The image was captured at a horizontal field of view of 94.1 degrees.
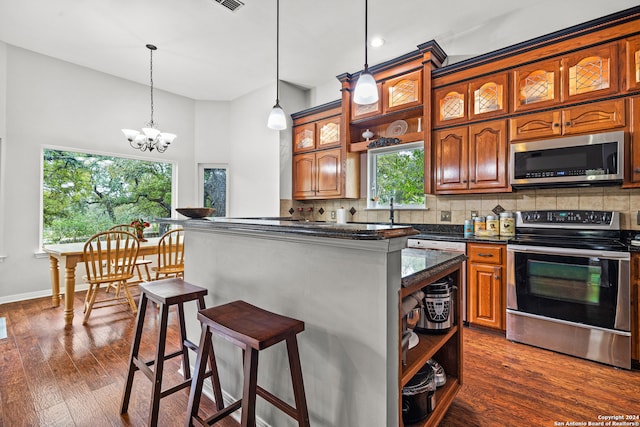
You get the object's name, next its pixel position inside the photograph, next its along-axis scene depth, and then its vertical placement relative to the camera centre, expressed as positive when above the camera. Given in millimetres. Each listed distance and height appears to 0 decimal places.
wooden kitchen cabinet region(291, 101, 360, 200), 4195 +805
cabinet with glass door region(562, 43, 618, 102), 2354 +1148
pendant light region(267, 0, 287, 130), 2766 +866
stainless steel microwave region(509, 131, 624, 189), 2338 +441
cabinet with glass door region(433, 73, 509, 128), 2877 +1150
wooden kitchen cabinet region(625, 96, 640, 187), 2268 +518
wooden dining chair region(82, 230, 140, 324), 3059 -685
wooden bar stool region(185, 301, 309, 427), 1088 -501
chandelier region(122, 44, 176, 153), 3676 +975
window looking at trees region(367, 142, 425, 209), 3793 +494
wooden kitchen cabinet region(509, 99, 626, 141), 2352 +784
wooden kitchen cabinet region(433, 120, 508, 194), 2898 +563
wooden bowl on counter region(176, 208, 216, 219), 2030 +1
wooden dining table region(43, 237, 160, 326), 2990 -527
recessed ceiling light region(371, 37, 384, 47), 3493 +2042
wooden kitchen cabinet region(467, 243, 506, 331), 2664 -662
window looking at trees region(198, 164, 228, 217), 5547 +473
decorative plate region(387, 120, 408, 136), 3850 +1111
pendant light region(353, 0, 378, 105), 2199 +925
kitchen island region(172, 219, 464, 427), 1085 -391
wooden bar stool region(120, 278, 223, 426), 1537 -715
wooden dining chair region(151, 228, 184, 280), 3513 -649
